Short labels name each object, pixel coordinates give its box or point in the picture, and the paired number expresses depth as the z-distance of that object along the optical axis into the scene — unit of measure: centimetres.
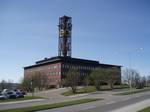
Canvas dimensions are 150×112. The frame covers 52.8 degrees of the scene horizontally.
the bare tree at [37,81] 5818
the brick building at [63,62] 6912
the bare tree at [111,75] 5240
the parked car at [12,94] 3281
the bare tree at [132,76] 6299
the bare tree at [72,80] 4220
